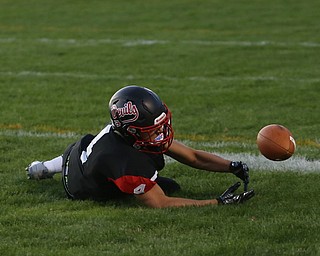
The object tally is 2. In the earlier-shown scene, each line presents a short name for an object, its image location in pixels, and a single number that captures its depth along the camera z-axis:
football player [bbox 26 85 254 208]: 11.02
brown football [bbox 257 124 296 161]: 11.98
